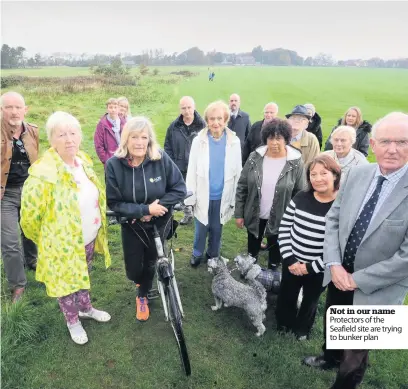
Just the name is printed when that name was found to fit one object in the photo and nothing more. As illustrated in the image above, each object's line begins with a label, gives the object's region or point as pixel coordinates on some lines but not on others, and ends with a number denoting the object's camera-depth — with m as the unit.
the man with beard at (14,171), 3.88
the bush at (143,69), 50.58
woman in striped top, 3.14
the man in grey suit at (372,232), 2.36
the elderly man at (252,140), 6.45
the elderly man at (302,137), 5.43
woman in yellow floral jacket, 3.06
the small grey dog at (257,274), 4.03
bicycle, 3.24
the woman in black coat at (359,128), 6.74
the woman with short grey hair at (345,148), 4.70
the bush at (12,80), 22.64
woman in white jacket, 4.46
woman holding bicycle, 3.32
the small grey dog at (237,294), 3.79
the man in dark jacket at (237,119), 7.42
